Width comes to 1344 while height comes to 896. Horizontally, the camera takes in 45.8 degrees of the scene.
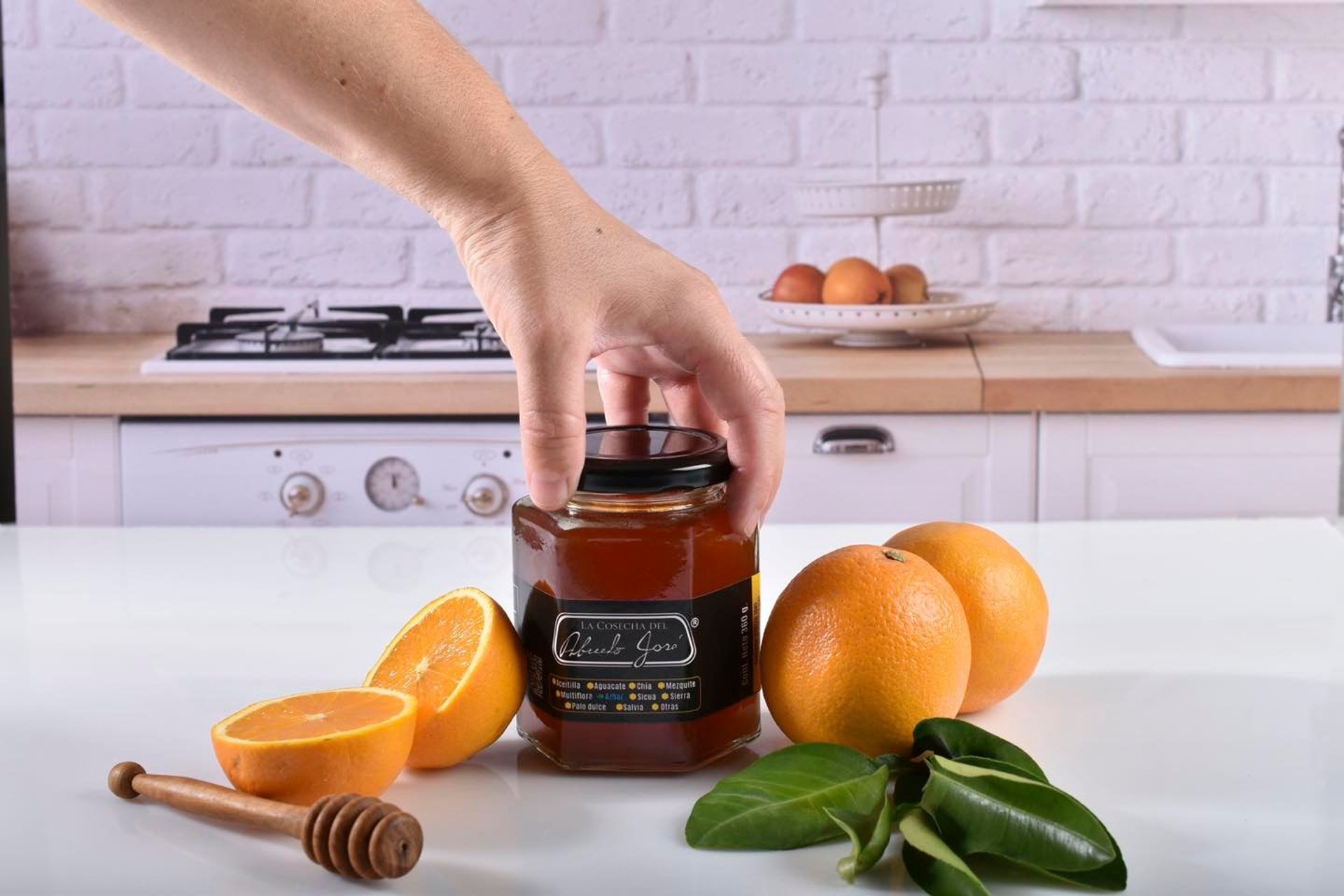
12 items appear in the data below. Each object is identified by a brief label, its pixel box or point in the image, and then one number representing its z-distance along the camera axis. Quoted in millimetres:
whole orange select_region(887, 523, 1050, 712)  835
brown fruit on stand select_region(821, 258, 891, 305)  2406
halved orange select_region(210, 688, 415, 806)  712
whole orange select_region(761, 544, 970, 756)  753
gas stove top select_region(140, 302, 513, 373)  2229
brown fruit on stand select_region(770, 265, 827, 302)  2465
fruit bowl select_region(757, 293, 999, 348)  2369
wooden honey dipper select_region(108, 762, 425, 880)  638
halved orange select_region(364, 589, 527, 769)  770
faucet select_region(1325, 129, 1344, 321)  2582
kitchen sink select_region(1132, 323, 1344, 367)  2598
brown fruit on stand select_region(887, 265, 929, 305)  2471
